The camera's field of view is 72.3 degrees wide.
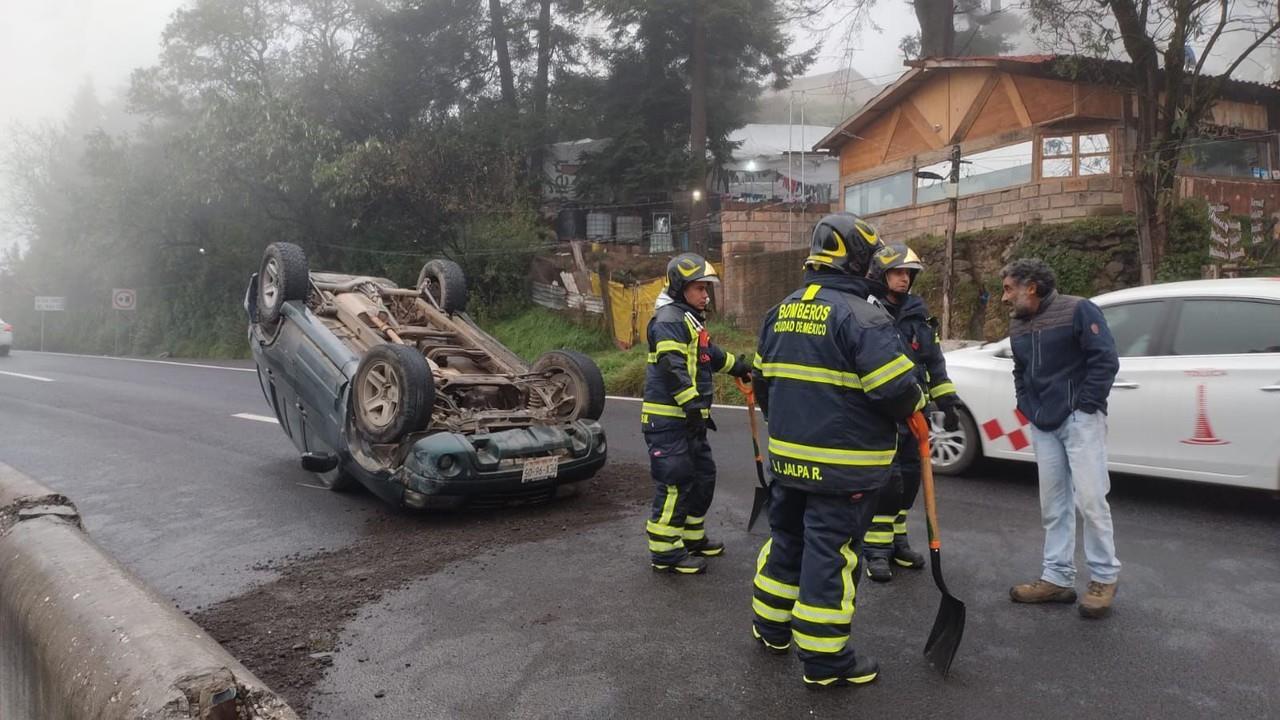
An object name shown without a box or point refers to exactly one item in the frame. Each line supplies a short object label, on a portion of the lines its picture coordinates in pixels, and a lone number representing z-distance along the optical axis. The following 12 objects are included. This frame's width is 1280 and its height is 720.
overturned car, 5.76
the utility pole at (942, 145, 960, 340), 15.51
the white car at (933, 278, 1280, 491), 5.34
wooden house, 16.06
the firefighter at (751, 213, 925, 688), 3.28
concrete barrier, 2.02
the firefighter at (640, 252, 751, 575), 4.71
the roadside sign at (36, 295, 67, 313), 39.59
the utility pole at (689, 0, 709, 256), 24.09
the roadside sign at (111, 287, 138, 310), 32.75
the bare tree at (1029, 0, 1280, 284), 12.95
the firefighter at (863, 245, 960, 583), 4.66
